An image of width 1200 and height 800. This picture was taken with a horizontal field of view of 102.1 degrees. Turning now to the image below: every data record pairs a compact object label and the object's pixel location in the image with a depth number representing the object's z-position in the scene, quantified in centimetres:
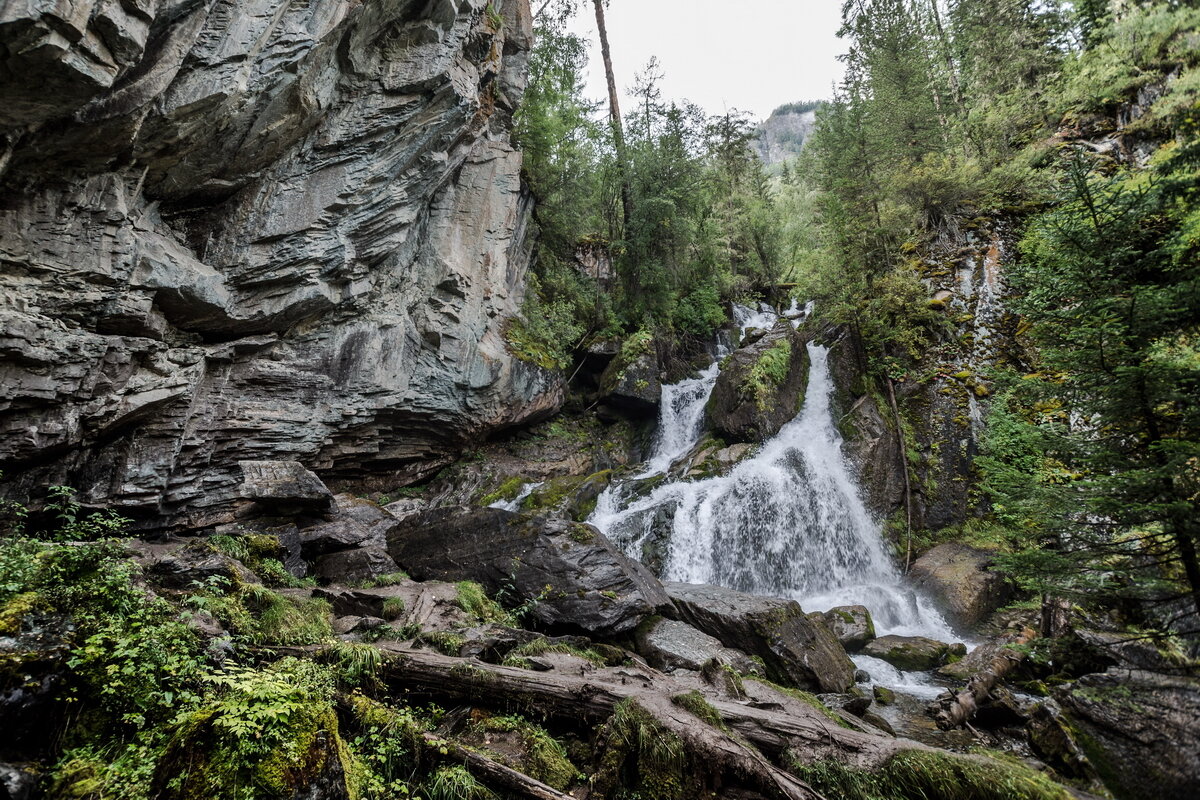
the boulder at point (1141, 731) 394
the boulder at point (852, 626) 970
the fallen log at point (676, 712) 376
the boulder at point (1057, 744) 447
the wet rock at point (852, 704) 659
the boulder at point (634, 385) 1923
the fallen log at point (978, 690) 636
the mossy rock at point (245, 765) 257
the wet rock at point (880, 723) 616
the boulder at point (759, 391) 1661
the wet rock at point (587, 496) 1502
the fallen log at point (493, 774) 345
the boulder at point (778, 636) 770
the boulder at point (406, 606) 676
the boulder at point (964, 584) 1024
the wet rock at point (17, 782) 220
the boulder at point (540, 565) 832
